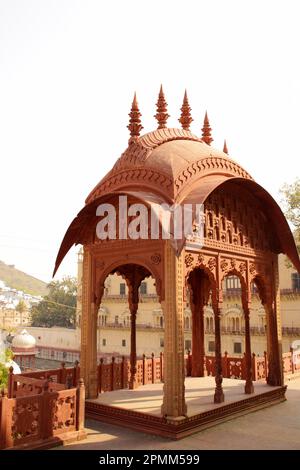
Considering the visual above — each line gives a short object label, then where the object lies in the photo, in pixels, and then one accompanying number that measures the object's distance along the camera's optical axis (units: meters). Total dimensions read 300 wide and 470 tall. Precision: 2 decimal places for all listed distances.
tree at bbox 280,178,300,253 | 21.69
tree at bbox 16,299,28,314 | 87.81
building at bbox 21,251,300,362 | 31.53
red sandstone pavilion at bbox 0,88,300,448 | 7.97
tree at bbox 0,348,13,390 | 13.55
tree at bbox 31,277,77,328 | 67.75
